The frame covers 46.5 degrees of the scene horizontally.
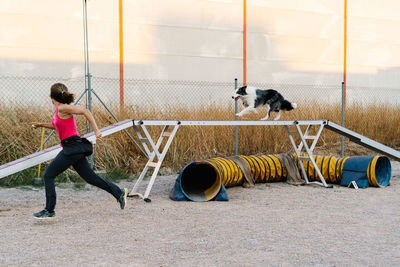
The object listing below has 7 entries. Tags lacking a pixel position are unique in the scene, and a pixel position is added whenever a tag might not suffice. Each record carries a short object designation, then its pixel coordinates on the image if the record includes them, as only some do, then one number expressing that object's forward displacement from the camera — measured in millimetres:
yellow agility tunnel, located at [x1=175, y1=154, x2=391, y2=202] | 6273
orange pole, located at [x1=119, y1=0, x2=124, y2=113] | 11258
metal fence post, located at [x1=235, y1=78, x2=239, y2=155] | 8559
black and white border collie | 6535
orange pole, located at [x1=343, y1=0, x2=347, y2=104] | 14188
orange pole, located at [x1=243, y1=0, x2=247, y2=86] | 12859
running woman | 4285
